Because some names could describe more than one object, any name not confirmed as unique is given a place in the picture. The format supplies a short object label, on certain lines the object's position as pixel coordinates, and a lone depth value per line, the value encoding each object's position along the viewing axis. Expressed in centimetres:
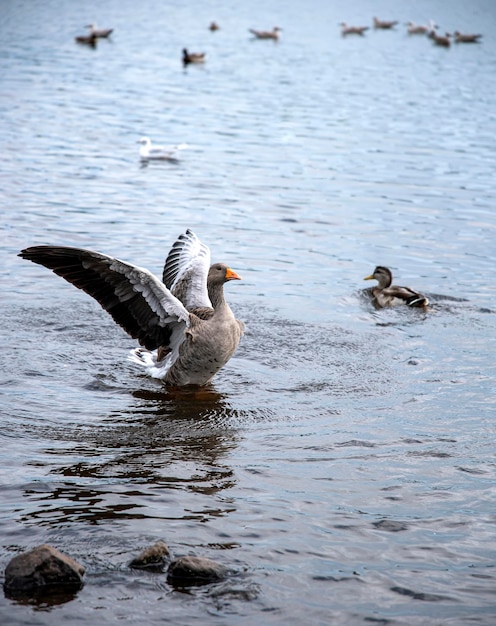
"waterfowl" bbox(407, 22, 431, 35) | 6205
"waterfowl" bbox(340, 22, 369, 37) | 5847
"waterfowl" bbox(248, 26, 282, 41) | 5256
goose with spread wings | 884
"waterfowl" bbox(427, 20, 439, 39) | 5582
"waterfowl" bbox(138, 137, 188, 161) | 2078
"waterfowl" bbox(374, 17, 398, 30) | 6569
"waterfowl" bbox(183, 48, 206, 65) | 3845
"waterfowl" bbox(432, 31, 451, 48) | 5422
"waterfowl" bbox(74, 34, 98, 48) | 4334
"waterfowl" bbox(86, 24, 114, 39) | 4444
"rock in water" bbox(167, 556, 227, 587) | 578
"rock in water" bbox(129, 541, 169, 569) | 593
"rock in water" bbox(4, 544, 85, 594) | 557
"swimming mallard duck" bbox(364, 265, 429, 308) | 1260
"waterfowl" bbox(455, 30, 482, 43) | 5541
